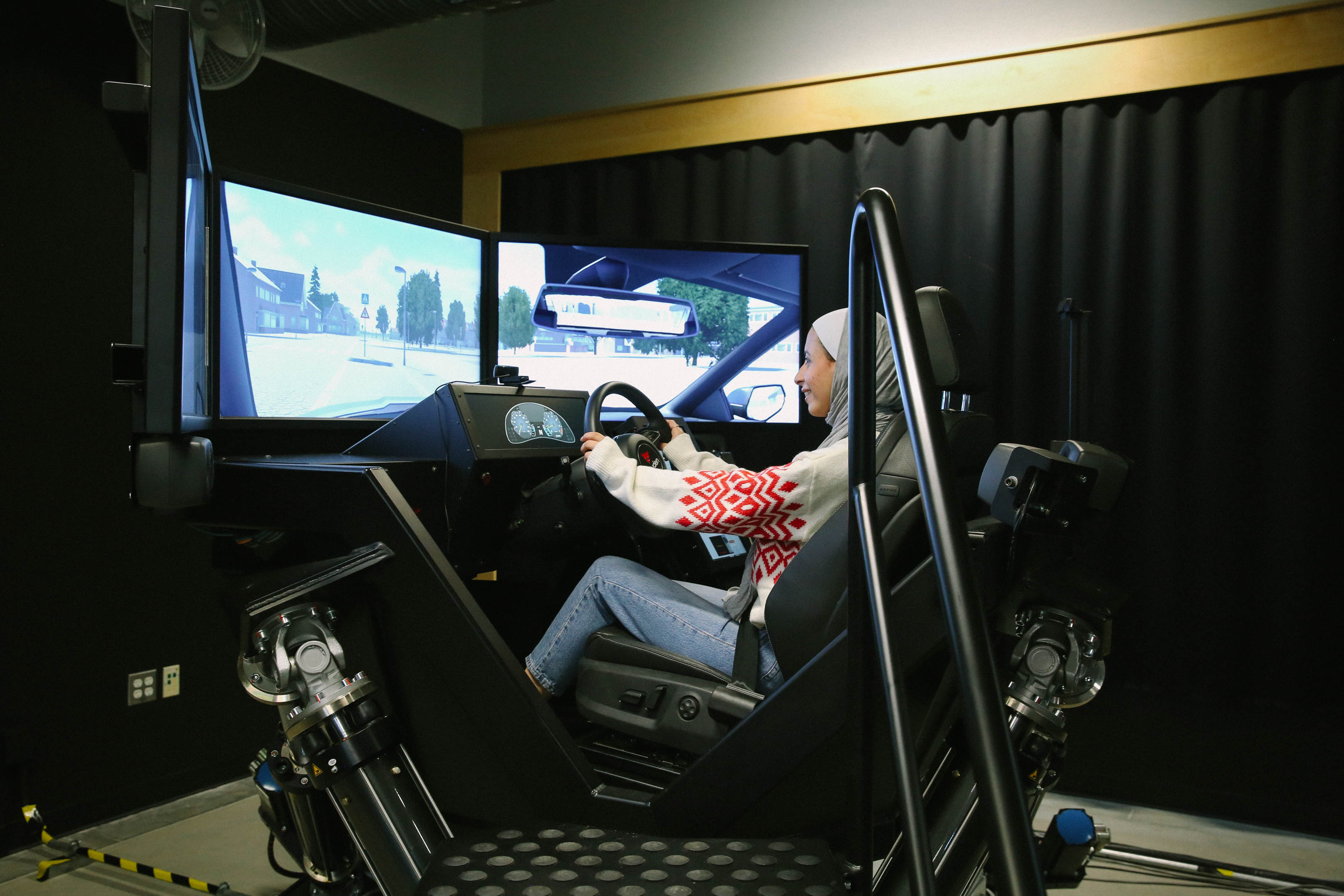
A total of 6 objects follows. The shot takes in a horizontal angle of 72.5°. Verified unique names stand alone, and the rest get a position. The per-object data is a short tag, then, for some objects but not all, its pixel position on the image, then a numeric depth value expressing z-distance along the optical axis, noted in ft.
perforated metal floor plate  3.87
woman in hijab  5.94
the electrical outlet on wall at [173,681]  10.04
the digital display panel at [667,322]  11.35
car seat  5.03
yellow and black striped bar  7.31
